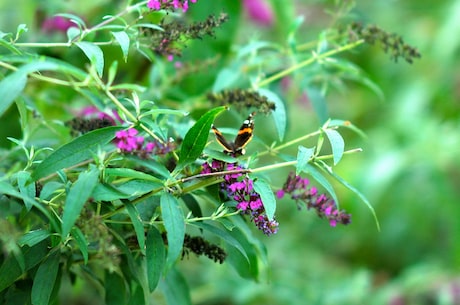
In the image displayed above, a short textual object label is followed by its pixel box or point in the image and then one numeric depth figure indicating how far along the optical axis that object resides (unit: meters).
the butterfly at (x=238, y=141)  1.93
